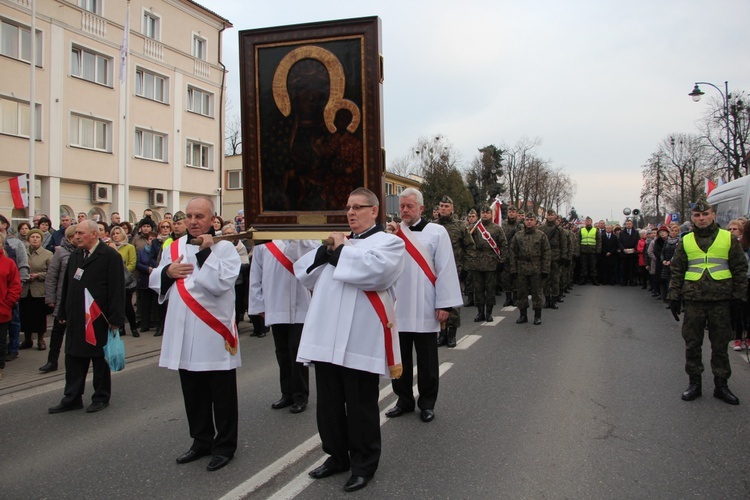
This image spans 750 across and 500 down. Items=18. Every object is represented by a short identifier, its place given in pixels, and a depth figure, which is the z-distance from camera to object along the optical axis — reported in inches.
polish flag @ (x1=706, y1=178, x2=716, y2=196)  906.1
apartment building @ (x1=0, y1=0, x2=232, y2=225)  859.4
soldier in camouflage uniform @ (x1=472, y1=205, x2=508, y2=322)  466.6
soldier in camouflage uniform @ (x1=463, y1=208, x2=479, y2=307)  462.6
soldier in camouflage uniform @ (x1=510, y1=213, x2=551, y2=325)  458.3
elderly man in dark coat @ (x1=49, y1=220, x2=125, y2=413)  241.3
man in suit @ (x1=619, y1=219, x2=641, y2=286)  813.9
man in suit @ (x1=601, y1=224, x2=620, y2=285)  836.6
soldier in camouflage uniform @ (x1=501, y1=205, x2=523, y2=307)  567.1
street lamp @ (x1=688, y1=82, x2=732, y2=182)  1081.1
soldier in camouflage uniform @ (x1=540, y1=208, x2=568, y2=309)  559.4
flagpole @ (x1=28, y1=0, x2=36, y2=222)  721.6
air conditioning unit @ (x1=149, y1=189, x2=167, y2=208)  1103.6
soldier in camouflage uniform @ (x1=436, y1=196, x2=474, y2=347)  346.6
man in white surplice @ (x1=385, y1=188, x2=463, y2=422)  221.3
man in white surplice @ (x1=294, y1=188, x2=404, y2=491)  157.2
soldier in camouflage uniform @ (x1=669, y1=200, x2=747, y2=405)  242.7
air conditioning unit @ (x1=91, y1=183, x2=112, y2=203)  968.9
